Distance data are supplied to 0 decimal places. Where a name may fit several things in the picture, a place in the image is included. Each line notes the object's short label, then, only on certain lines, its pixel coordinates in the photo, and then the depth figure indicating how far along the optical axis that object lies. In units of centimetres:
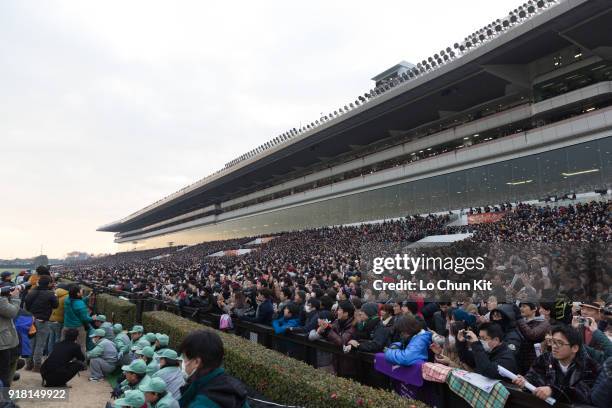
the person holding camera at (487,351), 320
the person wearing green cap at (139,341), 552
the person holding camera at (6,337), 501
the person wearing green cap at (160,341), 555
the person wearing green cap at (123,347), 668
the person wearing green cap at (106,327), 716
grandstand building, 2117
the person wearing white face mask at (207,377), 220
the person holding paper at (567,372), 273
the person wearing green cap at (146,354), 525
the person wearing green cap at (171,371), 420
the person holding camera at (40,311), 729
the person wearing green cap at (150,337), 601
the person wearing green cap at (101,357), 665
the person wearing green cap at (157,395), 333
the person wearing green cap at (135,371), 445
